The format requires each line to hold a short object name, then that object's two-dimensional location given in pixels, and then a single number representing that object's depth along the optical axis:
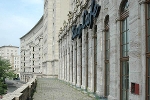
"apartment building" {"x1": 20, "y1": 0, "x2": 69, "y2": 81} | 62.50
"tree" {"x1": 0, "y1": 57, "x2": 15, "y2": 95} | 72.76
